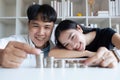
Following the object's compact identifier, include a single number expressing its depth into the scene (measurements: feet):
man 4.62
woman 3.80
